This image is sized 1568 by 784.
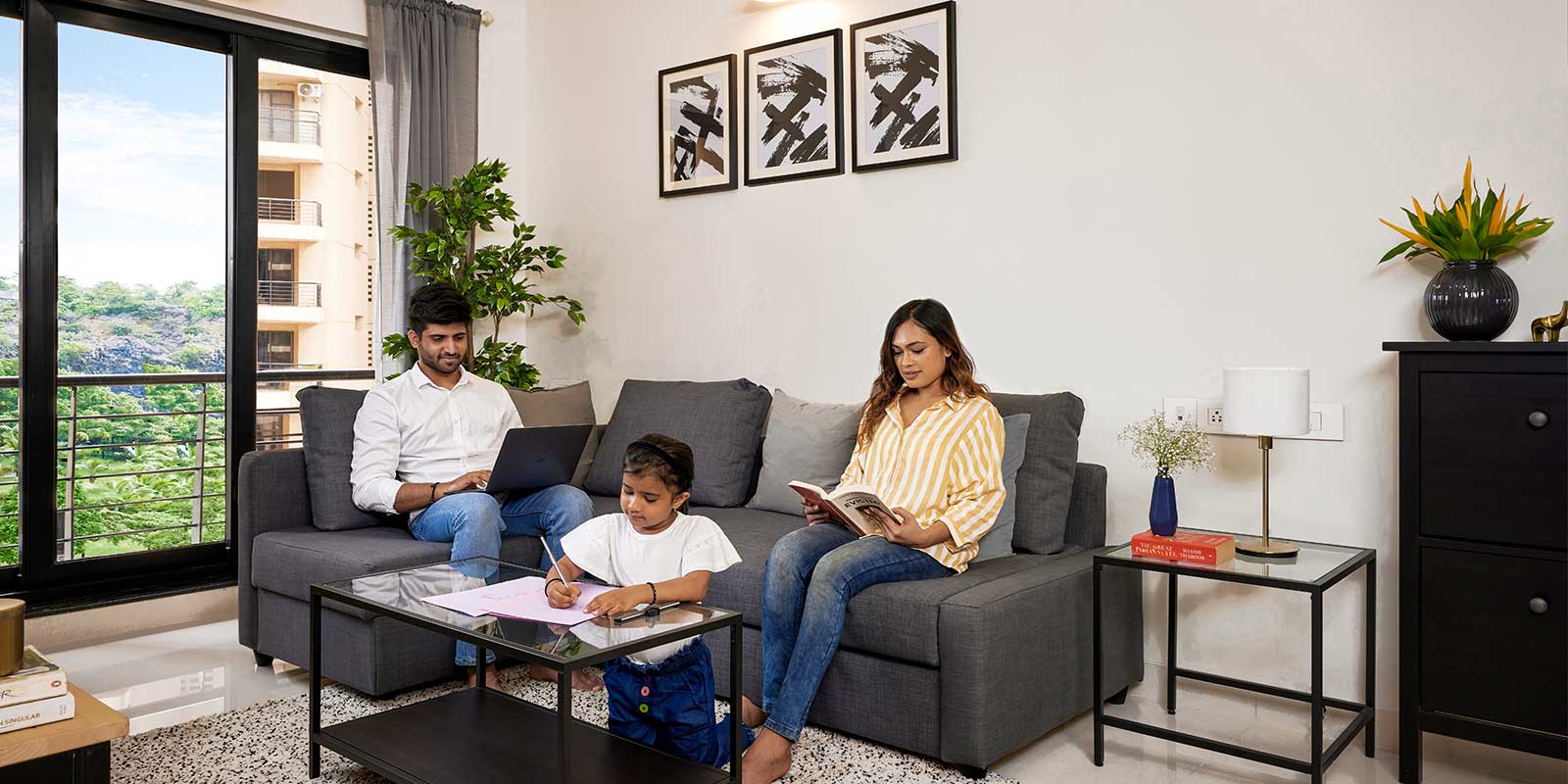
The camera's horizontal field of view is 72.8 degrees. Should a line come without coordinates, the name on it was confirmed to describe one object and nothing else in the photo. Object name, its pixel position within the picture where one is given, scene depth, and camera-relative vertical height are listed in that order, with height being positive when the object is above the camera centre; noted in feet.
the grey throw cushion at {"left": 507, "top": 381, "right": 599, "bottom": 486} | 12.90 -0.25
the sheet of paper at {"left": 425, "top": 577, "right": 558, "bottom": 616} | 6.86 -1.40
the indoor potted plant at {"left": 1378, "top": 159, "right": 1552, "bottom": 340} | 7.86 +0.94
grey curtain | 14.12 +3.76
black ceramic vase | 7.85 +0.66
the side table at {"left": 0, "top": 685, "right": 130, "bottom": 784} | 5.75 -2.00
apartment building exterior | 13.79 +2.10
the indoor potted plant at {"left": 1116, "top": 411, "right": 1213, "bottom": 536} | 8.64 -0.55
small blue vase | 8.61 -0.97
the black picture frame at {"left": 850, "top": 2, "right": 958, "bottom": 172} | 11.21 +3.18
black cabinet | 7.13 -1.08
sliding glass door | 11.82 +1.24
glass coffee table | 6.03 -2.39
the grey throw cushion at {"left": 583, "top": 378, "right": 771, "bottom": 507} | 11.87 -0.47
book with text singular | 5.86 -1.83
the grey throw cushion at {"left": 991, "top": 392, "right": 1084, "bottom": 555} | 9.55 -0.83
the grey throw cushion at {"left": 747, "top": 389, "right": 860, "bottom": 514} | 10.88 -0.62
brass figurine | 7.78 +0.47
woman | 8.13 -1.03
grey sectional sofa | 7.86 -1.89
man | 10.29 -0.61
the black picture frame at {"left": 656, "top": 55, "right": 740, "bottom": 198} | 13.35 +3.38
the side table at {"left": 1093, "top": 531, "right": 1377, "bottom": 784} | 7.37 -1.37
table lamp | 8.21 -0.11
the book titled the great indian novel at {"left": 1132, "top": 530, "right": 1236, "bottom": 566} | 8.06 -1.22
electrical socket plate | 9.07 -0.23
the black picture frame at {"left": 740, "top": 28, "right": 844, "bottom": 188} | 12.23 +3.28
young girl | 6.93 -1.24
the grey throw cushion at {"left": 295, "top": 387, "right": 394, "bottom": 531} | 10.66 -0.72
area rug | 7.84 -2.85
